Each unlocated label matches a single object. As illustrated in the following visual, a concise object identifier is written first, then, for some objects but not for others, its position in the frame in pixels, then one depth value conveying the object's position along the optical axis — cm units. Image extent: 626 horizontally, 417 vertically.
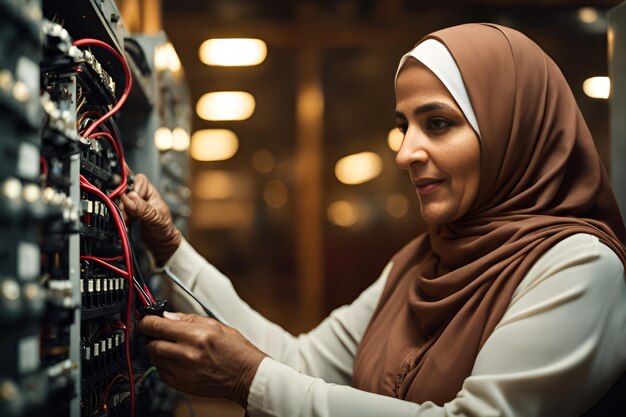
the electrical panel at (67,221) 62
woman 98
